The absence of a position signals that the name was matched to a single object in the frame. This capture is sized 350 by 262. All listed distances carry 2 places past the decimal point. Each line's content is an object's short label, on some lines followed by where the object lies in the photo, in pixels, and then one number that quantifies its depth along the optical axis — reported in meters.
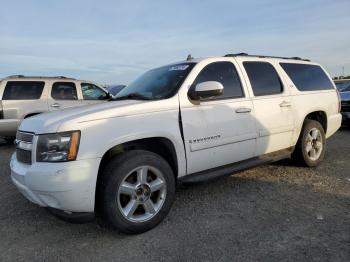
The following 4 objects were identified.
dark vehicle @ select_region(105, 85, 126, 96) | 16.28
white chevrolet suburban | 3.16
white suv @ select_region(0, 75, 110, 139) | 8.98
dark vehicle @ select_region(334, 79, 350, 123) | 10.05
